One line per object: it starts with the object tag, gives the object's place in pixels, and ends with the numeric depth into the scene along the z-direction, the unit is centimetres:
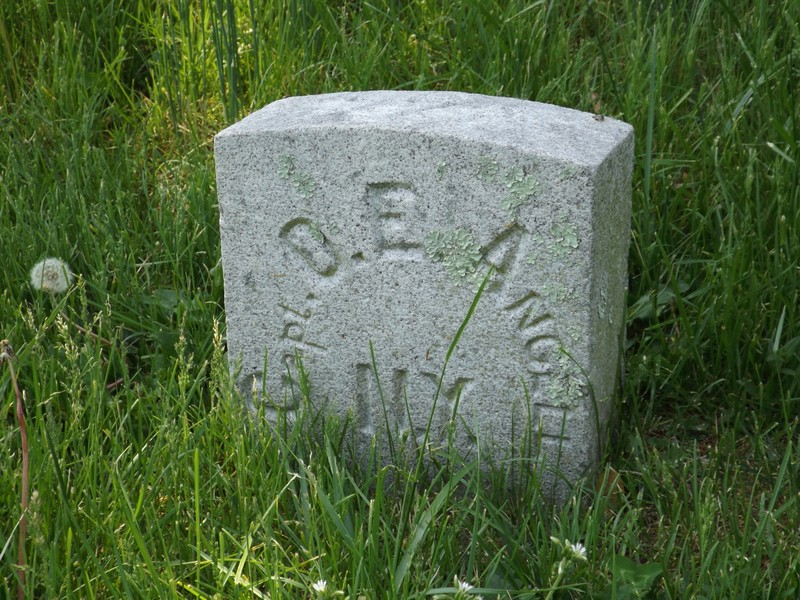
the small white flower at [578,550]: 127
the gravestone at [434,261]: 142
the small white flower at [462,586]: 121
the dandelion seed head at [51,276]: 163
